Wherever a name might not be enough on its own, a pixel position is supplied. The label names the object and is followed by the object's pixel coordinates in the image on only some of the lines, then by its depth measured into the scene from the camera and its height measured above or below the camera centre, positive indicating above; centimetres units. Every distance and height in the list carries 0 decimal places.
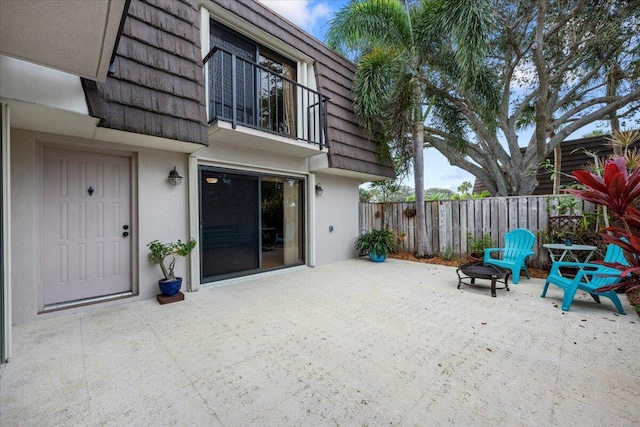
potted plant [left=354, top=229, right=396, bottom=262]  733 -88
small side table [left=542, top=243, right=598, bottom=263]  469 -84
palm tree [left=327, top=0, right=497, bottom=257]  666 +402
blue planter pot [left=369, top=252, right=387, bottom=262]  733 -123
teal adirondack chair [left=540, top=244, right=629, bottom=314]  352 -99
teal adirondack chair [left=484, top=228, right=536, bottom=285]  493 -80
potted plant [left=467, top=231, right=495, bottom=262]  663 -87
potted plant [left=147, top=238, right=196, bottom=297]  418 -66
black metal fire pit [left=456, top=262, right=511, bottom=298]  427 -101
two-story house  257 +112
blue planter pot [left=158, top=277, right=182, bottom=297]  415 -111
